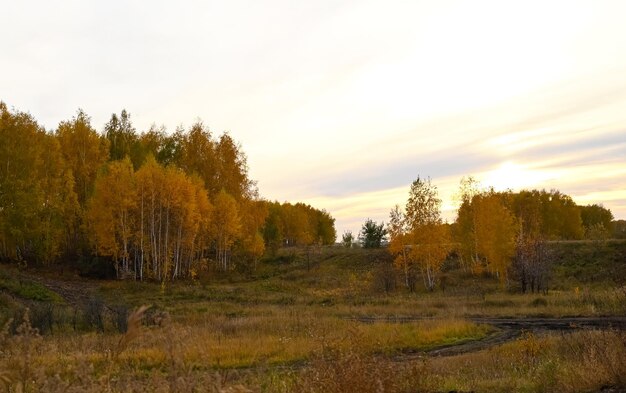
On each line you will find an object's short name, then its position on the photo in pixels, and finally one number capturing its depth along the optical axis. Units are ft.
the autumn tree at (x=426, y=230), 137.59
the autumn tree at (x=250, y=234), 172.35
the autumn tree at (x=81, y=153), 156.25
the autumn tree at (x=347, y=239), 285.43
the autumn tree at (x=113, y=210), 132.26
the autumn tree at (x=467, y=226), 161.79
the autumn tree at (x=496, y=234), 132.57
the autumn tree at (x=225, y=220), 156.35
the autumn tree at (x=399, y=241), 141.28
